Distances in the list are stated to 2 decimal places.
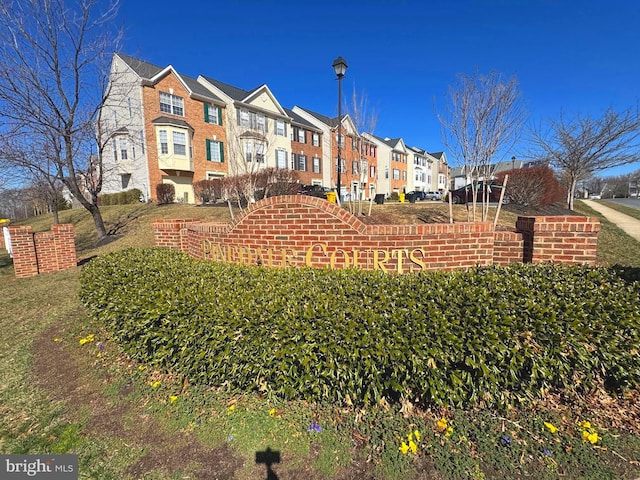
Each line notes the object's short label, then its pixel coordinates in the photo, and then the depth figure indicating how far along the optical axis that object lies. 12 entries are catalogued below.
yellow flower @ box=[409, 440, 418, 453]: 2.07
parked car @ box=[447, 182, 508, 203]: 16.06
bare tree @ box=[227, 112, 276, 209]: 13.73
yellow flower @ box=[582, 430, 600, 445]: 2.09
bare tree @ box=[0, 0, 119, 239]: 10.24
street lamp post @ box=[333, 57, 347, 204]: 10.04
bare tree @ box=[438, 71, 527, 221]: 6.88
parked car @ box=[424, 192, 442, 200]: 39.56
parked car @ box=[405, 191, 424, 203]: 29.53
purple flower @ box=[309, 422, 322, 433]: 2.26
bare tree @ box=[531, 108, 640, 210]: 13.49
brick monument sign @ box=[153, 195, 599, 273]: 3.42
